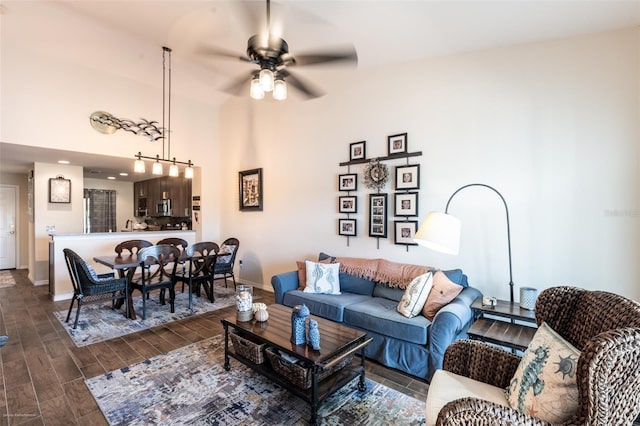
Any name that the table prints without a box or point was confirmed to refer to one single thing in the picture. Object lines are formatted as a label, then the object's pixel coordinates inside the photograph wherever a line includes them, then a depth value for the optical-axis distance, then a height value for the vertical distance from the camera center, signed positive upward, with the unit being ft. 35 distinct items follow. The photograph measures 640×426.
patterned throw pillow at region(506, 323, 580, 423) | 3.93 -2.37
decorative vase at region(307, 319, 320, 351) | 6.77 -2.85
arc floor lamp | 7.52 -0.57
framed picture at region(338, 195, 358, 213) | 13.16 +0.30
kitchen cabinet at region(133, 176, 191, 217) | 21.56 +1.44
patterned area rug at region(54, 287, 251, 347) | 10.96 -4.45
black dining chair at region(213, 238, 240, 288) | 16.07 -2.70
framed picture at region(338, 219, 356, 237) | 13.20 -0.72
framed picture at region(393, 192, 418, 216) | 11.46 +0.26
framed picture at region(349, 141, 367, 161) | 12.96 +2.61
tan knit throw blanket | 10.64 -2.23
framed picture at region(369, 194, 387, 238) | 12.26 -0.18
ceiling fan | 6.79 +3.64
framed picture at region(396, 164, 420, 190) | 11.44 +1.31
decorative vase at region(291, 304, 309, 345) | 7.06 -2.68
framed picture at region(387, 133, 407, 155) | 11.82 +2.67
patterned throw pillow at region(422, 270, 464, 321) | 8.82 -2.52
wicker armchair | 3.37 -1.92
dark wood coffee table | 6.47 -3.21
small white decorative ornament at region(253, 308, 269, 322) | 8.30 -2.88
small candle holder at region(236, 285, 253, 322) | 8.34 -2.61
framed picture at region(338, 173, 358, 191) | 13.17 +1.28
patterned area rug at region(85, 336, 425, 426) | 6.57 -4.51
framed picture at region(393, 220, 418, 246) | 11.51 -0.82
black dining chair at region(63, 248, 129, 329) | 11.48 -2.91
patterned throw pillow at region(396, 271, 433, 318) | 8.94 -2.58
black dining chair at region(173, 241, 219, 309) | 14.15 -2.70
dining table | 12.15 -2.13
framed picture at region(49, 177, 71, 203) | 17.98 +1.30
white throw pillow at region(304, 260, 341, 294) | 11.57 -2.62
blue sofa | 7.95 -3.28
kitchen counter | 15.21 -1.96
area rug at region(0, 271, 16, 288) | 18.02 -4.37
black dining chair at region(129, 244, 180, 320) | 12.55 -2.60
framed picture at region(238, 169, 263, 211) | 17.42 +1.28
